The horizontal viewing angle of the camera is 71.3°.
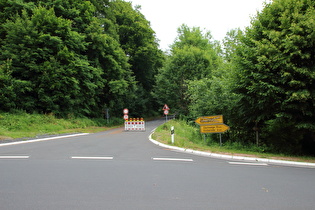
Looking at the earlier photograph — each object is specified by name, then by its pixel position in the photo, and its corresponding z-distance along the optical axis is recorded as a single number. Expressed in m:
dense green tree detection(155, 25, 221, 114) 36.09
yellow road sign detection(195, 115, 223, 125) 12.16
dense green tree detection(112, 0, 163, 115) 40.13
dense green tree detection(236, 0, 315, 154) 9.02
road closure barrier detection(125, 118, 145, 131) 23.18
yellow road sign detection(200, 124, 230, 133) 11.97
